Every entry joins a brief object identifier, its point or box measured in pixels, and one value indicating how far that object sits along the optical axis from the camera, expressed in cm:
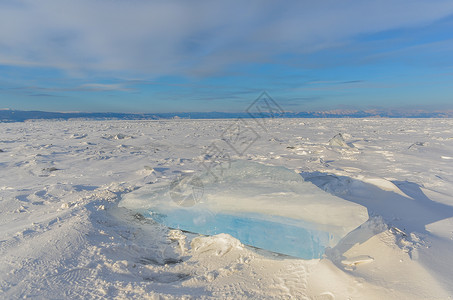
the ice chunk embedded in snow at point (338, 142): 829
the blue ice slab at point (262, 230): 205
